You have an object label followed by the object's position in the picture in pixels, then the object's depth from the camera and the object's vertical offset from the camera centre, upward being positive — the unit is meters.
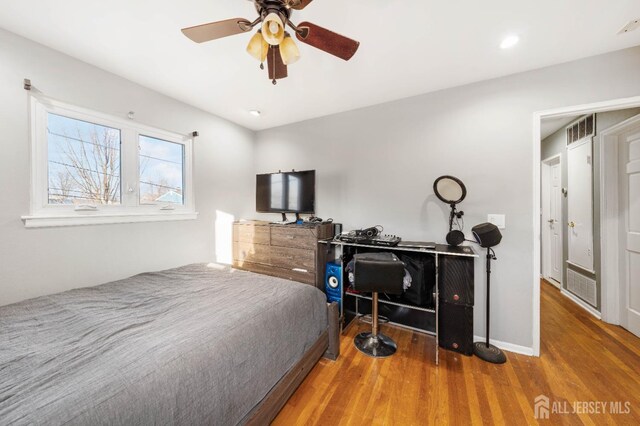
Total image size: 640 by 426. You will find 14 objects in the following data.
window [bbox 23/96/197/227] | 1.84 +0.43
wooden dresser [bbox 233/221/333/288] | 2.70 -0.46
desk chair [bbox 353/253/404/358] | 1.92 -0.52
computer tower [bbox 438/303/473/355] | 2.06 -1.04
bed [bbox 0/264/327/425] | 0.79 -0.60
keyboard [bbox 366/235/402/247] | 2.26 -0.28
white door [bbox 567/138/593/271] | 2.81 +0.11
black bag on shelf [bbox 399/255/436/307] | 2.22 -0.67
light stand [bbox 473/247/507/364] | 2.01 -1.25
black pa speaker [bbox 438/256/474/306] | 2.02 -0.60
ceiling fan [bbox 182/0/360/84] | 1.17 +0.99
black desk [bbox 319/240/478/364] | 2.03 -0.69
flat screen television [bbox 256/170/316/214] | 2.92 +0.28
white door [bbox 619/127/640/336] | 2.25 -0.16
